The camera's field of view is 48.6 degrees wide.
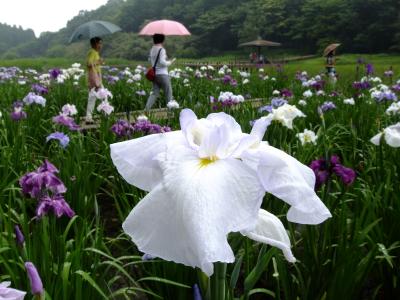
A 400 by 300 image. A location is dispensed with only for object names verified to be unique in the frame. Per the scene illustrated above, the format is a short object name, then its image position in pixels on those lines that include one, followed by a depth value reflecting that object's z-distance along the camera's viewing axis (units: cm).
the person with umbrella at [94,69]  625
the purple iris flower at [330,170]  191
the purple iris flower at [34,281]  80
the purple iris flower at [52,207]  167
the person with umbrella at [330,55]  1086
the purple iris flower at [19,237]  131
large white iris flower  65
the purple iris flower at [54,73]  675
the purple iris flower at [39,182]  176
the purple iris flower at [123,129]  329
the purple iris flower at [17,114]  387
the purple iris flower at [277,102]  444
